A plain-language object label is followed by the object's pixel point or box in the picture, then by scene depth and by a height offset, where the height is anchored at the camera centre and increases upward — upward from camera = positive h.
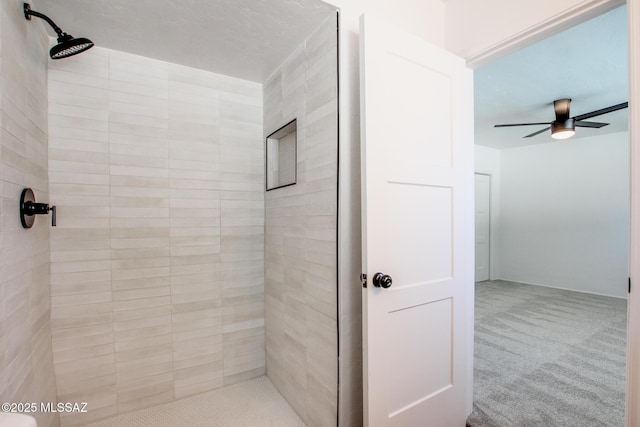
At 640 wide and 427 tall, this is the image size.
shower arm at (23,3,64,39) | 1.26 +0.93
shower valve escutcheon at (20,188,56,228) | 1.27 +0.03
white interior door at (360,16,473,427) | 1.26 -0.05
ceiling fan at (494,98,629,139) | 3.05 +0.97
